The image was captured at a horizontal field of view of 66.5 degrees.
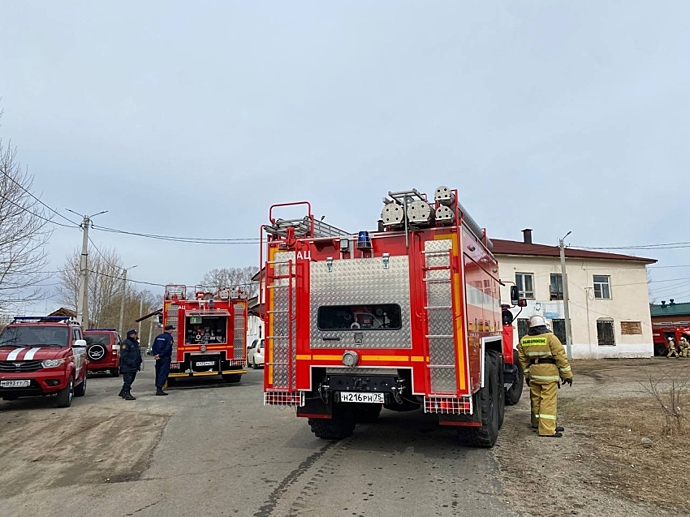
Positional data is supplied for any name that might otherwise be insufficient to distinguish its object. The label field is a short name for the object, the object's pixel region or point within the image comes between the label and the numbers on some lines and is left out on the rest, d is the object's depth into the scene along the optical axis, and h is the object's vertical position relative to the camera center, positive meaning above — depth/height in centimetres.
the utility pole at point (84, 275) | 2558 +306
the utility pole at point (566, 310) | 3008 +114
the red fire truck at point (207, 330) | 1598 +16
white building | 3297 +210
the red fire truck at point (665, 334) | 3356 -40
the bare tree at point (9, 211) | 1475 +359
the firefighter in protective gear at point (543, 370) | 794 -63
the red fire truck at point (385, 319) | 629 +18
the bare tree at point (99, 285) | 4631 +493
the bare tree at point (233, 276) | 7206 +816
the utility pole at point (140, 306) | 6494 +374
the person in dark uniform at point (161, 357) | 1412 -56
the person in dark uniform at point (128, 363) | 1313 -65
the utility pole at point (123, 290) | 4646 +428
